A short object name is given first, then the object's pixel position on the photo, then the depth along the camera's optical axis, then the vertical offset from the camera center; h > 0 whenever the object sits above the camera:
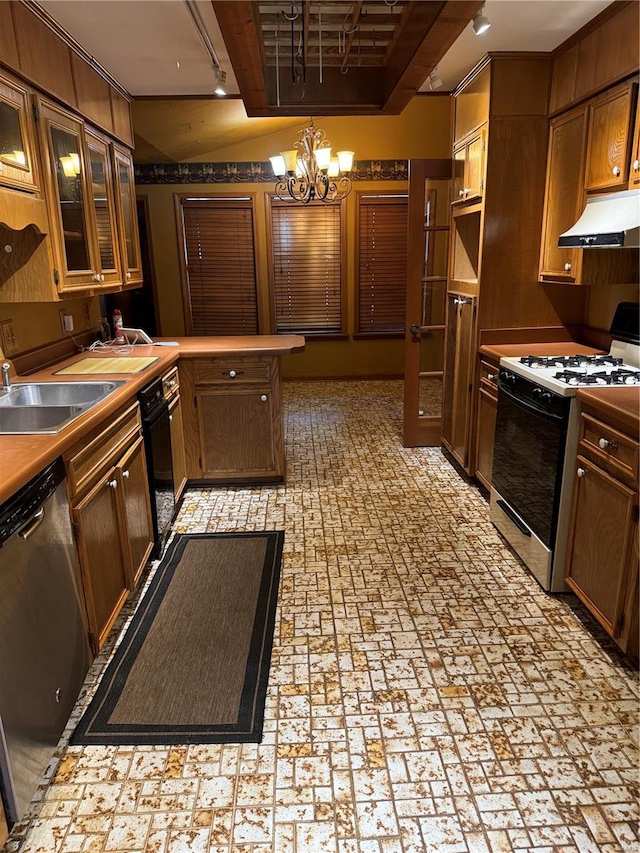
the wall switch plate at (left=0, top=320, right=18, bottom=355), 2.56 -0.27
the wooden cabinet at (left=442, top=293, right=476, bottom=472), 3.71 -0.71
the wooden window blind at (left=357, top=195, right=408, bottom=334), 6.45 +0.06
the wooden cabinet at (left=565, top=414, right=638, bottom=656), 1.99 -0.97
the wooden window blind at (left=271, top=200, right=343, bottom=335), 6.43 +0.03
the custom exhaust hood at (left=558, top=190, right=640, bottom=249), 2.26 +0.17
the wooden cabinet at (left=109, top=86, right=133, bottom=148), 3.39 +0.93
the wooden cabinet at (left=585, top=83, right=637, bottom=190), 2.49 +0.56
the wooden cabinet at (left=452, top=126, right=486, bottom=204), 3.39 +0.61
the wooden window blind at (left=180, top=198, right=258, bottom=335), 6.31 +0.06
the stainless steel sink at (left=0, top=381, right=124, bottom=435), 2.23 -0.51
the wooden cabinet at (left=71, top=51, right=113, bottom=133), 2.81 +0.92
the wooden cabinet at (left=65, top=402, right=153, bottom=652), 1.95 -0.90
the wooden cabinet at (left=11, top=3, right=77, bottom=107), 2.24 +0.90
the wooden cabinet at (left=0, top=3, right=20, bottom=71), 2.08 +0.84
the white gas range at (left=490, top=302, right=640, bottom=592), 2.39 -0.77
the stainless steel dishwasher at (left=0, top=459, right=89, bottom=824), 1.43 -0.96
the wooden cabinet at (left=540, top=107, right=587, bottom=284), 2.92 +0.38
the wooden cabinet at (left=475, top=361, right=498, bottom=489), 3.31 -0.88
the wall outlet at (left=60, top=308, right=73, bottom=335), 3.24 -0.26
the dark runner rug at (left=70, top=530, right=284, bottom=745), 1.88 -1.43
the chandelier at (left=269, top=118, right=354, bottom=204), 3.94 +0.72
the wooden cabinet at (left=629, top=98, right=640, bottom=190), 2.41 +0.42
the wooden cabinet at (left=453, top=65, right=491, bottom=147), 3.27 +0.97
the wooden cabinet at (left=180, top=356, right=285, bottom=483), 3.58 -0.92
